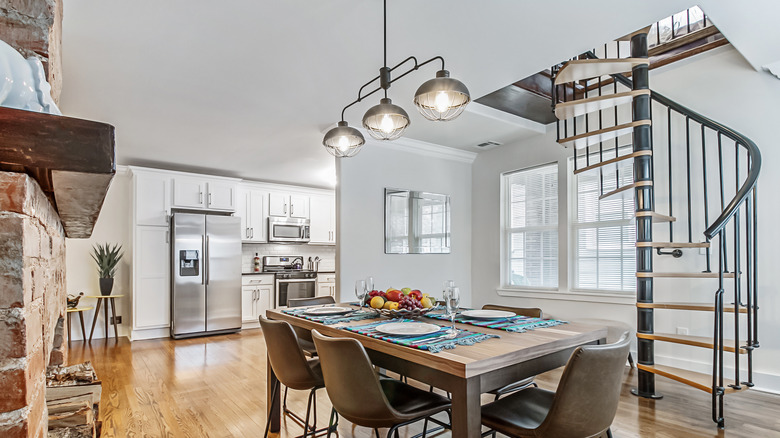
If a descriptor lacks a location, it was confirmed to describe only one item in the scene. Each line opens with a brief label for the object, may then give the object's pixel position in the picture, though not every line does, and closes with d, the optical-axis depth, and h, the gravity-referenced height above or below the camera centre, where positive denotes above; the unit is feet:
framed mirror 15.22 +0.17
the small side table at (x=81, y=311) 16.06 -3.18
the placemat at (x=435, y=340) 5.25 -1.47
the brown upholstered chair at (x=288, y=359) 6.77 -2.13
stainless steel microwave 22.07 -0.13
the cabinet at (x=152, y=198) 18.15 +1.27
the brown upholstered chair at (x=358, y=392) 5.33 -2.11
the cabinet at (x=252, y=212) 21.48 +0.78
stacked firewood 4.84 -2.11
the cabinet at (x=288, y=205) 22.42 +1.17
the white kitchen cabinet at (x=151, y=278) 17.90 -2.11
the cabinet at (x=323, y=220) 23.71 +0.40
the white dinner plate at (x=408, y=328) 5.86 -1.44
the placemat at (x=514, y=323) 6.49 -1.55
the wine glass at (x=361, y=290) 8.50 -1.25
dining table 4.65 -1.59
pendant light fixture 6.41 +1.94
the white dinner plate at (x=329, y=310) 8.00 -1.59
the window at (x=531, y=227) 15.08 -0.03
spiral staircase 9.06 +0.67
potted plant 17.60 -1.51
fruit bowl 7.09 -1.42
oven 21.53 -2.97
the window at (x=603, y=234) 12.99 -0.26
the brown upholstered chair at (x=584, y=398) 4.83 -1.98
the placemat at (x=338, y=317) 7.41 -1.60
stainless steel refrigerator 18.17 -2.04
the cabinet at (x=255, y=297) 20.71 -3.37
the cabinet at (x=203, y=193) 19.08 +1.58
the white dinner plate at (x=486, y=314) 7.42 -1.55
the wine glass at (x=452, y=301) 6.06 -1.05
